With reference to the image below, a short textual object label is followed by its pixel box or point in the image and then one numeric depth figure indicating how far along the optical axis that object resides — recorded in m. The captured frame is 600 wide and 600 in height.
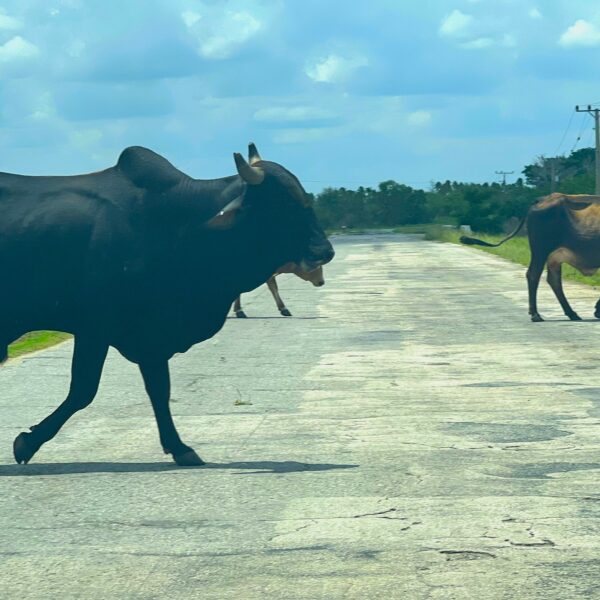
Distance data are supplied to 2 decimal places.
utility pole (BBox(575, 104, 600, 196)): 65.22
